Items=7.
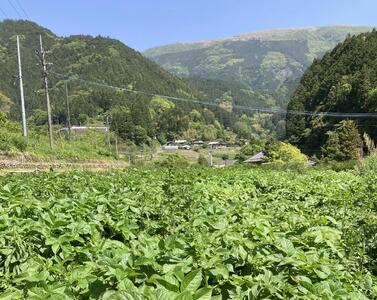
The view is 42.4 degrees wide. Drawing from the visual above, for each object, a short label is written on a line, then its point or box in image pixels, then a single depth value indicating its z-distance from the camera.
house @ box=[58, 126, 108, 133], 80.38
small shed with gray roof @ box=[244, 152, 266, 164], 64.14
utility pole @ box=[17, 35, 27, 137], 30.14
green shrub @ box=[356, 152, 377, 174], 17.43
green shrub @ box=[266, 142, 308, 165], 55.12
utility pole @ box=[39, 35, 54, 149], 32.38
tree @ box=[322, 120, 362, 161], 53.28
